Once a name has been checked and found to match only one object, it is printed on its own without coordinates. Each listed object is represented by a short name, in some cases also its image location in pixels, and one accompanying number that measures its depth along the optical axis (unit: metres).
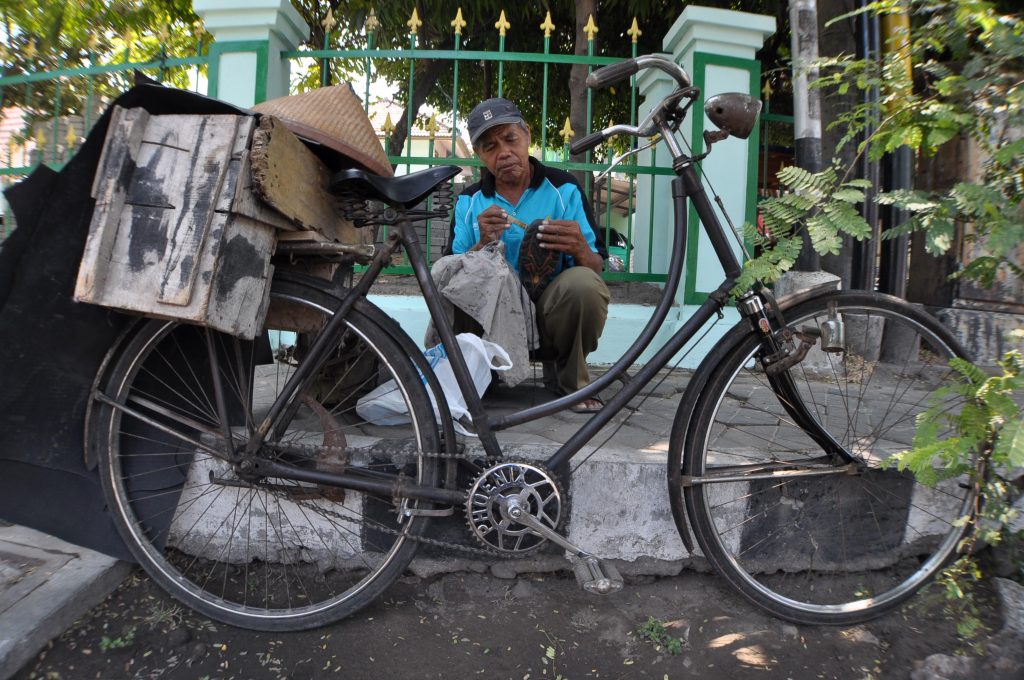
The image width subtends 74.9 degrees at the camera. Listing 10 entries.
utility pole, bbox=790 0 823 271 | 3.74
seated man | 2.70
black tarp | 1.86
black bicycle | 1.95
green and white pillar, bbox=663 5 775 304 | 3.95
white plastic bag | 2.37
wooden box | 1.74
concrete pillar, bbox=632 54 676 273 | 4.34
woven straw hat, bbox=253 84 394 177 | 1.99
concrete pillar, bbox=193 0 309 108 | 3.95
